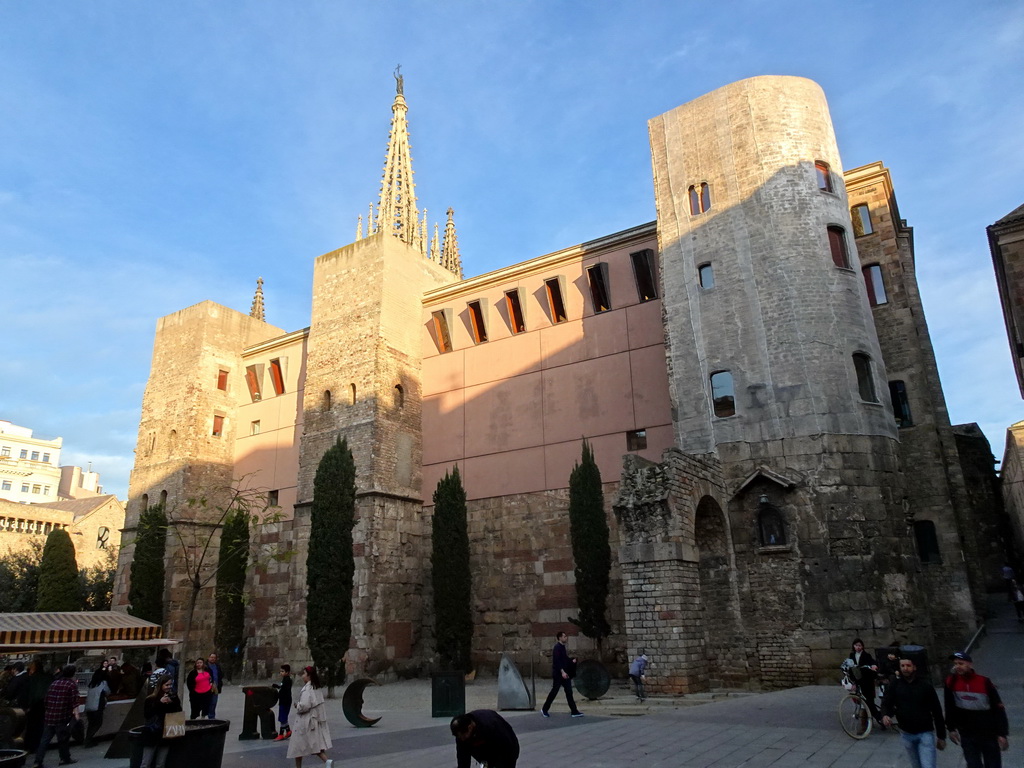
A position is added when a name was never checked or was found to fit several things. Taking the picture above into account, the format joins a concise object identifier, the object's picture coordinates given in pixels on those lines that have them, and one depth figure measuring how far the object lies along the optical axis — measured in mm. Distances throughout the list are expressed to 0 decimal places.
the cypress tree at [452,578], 20641
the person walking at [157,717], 7727
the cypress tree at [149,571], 25188
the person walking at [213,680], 13070
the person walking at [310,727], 8664
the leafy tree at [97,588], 36438
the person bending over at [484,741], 5211
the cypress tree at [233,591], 24469
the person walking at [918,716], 6539
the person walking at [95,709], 12172
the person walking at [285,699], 12138
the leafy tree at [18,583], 34719
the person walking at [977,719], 6145
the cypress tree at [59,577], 29578
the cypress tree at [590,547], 18734
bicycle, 9250
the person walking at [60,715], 10016
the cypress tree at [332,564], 19562
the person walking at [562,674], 12664
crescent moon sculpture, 12617
